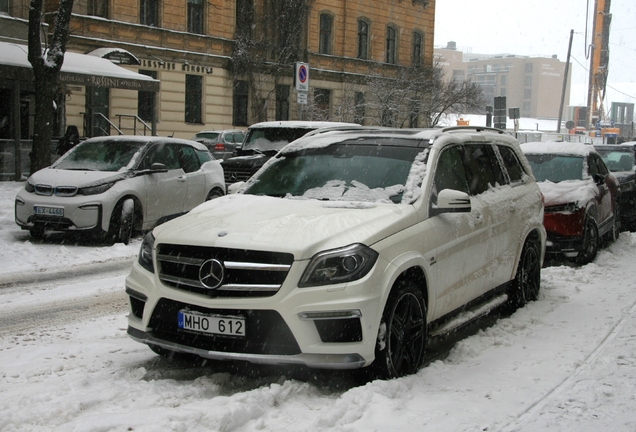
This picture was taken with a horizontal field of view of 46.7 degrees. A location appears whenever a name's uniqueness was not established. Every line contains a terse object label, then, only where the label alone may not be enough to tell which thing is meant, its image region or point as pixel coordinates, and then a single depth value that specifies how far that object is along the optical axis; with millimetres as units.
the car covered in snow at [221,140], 26062
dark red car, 10156
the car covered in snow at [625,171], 14500
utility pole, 49500
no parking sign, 18109
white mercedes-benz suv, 4395
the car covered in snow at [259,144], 15484
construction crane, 65250
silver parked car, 10805
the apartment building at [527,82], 172125
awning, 18750
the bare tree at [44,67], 13703
